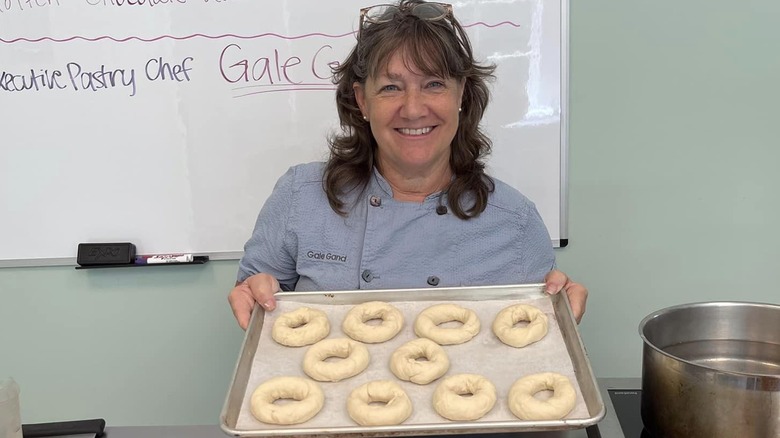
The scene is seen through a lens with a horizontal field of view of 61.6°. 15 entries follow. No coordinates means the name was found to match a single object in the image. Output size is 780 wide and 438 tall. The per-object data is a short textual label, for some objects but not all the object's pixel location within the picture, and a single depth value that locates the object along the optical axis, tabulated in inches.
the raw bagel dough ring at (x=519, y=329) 52.0
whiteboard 78.1
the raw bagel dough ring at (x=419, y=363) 49.5
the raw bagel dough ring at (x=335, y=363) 50.3
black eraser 82.5
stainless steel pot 36.4
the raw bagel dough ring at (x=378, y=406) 44.2
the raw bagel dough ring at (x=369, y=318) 53.9
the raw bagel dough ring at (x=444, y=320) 53.1
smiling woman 59.2
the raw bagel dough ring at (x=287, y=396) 44.8
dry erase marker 83.1
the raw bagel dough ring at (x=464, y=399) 44.8
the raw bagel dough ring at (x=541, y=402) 43.8
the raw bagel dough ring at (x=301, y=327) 53.6
